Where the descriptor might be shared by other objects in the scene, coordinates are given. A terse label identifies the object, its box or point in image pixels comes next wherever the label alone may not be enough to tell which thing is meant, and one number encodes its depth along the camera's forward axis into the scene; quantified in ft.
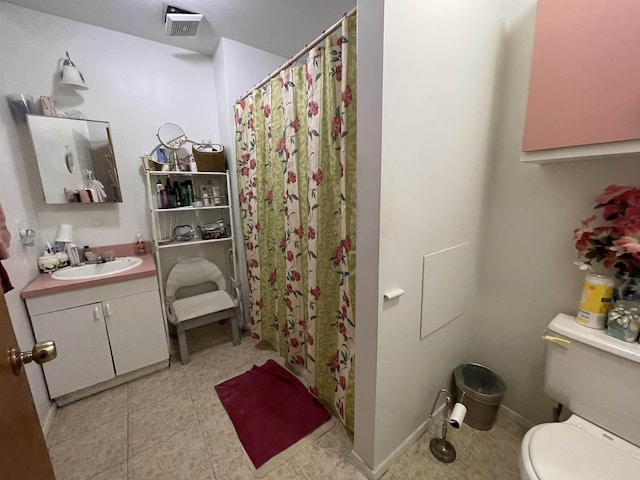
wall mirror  5.67
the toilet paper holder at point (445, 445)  3.99
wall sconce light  5.52
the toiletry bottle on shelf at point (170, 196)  7.00
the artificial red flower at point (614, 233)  3.00
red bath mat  4.60
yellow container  3.40
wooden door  1.76
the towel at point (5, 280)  3.07
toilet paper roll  3.82
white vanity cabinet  5.08
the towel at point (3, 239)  2.69
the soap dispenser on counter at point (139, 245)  6.99
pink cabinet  2.66
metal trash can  4.59
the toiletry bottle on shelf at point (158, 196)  6.85
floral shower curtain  3.90
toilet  2.86
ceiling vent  5.50
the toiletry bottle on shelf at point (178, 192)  7.10
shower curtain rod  3.44
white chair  6.59
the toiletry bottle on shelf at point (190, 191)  7.23
